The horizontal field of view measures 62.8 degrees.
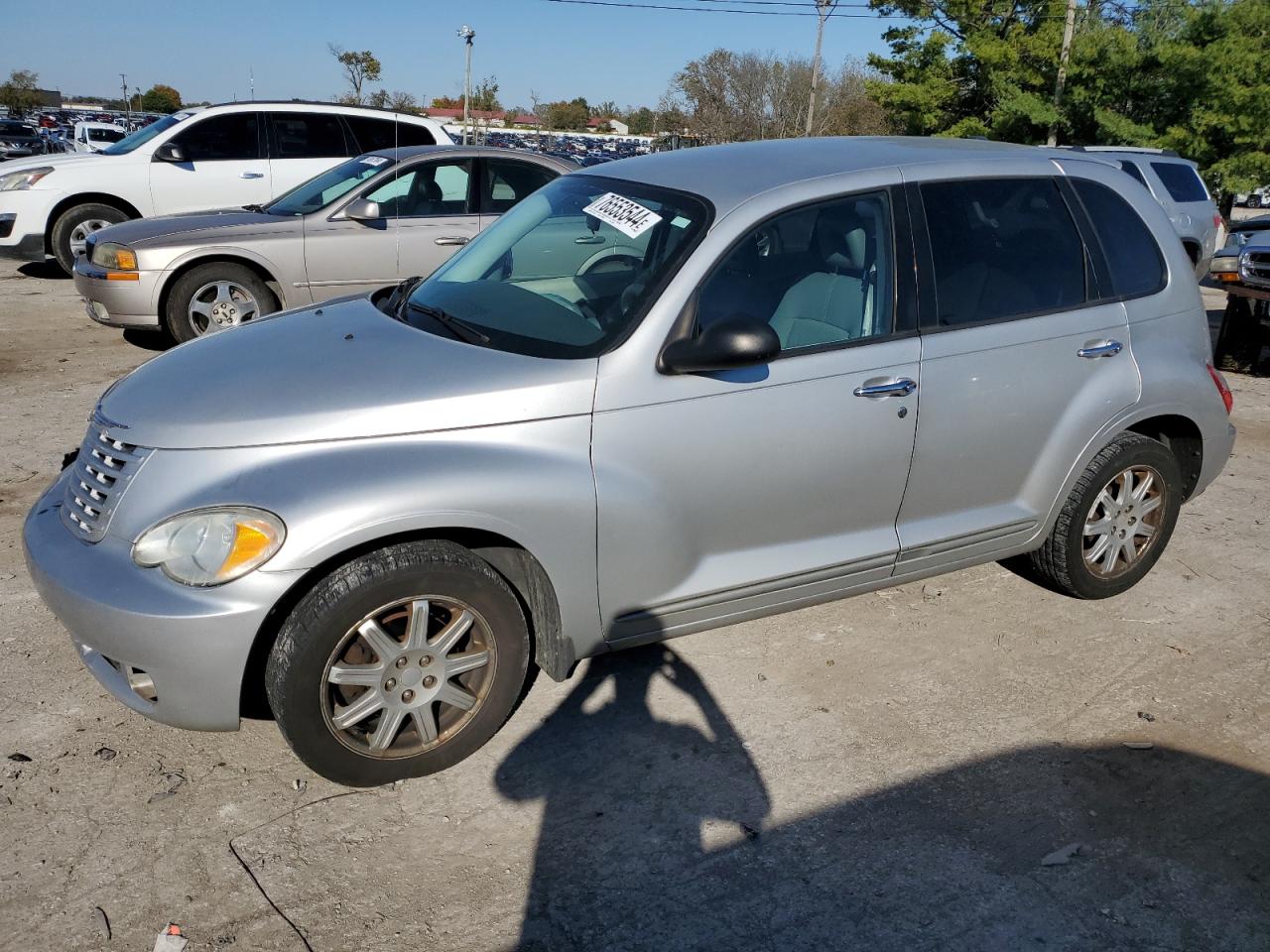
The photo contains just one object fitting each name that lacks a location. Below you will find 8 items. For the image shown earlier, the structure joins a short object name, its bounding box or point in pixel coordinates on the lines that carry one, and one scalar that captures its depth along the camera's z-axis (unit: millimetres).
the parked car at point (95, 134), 27203
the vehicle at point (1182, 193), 13703
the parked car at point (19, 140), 28716
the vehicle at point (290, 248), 7953
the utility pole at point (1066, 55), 27109
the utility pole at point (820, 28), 39406
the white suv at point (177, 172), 11000
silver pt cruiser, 2957
